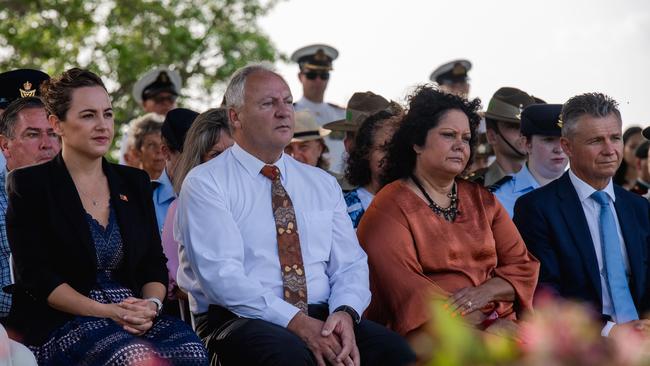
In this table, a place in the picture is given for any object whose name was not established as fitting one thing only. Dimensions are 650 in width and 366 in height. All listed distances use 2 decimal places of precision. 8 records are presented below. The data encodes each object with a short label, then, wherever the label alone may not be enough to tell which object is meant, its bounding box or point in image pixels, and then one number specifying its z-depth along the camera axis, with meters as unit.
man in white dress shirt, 8.05
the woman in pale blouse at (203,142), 10.58
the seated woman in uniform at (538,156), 12.18
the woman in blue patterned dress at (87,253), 7.49
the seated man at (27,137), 9.65
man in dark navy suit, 10.10
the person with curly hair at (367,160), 11.36
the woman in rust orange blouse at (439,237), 9.22
